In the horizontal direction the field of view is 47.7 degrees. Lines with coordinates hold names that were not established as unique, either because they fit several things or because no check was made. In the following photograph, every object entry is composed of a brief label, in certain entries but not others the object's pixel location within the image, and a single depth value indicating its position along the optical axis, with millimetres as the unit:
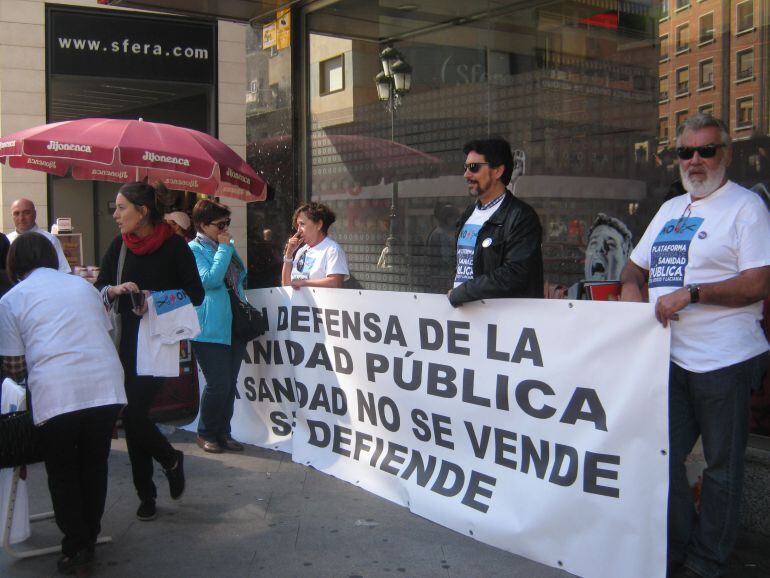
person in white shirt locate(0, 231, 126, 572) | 3992
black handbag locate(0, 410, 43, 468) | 4043
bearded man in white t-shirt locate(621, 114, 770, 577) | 3658
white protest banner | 3789
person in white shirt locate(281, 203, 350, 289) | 6130
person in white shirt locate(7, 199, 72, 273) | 7820
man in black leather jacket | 4375
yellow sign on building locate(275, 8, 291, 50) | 9219
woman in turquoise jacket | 6156
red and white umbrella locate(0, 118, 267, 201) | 6281
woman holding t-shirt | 4809
